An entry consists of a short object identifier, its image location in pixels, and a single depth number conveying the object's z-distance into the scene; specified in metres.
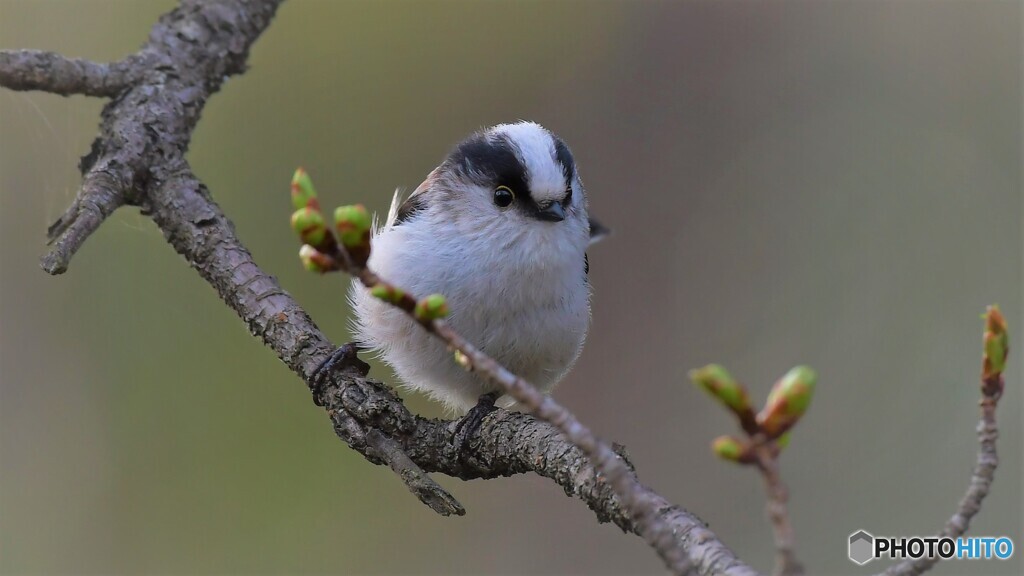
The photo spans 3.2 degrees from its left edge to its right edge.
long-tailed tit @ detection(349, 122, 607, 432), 3.94
